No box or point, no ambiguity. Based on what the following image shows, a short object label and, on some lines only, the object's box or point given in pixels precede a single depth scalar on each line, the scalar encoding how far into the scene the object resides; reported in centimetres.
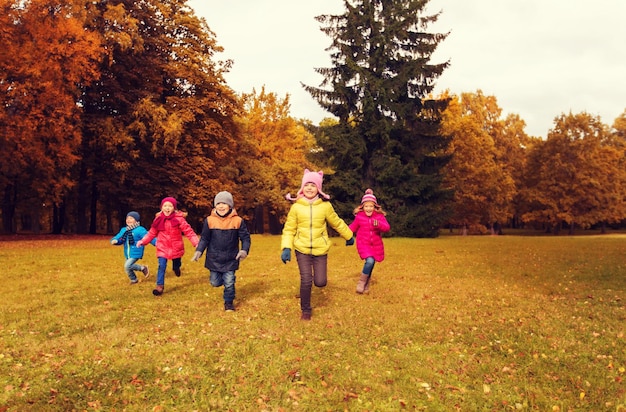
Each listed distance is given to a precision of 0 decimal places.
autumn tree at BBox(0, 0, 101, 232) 2222
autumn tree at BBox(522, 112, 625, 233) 4591
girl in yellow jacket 786
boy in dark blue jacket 827
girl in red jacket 1008
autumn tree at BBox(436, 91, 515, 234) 4147
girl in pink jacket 993
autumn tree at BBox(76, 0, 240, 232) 2886
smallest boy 1075
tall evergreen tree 3228
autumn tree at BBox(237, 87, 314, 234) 4122
